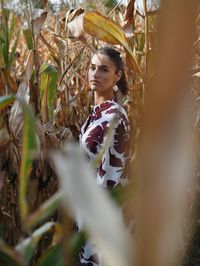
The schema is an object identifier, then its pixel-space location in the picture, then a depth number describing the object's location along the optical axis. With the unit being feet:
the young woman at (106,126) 10.35
